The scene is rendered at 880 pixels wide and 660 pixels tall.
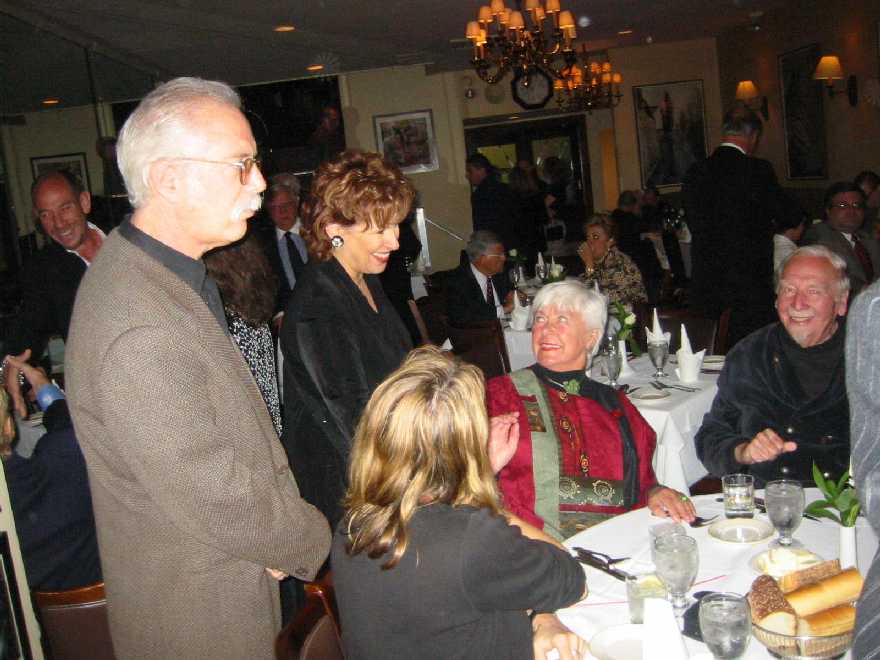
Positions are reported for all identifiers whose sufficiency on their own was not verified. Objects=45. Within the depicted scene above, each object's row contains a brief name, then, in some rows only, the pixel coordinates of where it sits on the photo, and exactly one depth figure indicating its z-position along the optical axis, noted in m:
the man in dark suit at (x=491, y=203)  8.54
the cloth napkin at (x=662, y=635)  1.24
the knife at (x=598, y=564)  1.73
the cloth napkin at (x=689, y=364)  3.54
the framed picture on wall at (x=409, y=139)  11.13
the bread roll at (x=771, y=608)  1.35
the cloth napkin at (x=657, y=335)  3.68
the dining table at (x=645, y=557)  1.60
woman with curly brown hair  2.15
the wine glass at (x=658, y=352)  3.65
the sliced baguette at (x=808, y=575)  1.45
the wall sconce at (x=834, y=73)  8.70
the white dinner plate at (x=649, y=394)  3.37
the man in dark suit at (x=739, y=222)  4.71
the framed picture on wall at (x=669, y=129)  12.80
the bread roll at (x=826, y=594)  1.37
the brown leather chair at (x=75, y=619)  1.75
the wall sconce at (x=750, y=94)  11.41
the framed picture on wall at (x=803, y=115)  9.70
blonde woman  1.36
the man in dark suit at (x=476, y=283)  5.90
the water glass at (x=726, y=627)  1.33
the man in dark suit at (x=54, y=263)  3.58
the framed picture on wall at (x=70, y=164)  7.28
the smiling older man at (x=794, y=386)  2.52
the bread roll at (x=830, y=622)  1.33
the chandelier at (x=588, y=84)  9.94
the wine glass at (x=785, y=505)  1.74
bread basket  1.31
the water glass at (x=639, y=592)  1.56
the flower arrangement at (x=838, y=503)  1.53
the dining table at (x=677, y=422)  3.20
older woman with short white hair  2.26
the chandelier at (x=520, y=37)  6.18
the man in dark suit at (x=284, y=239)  5.46
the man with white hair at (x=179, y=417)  1.37
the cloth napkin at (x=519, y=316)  5.58
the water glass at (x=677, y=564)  1.55
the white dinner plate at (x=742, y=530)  1.85
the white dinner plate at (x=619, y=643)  1.45
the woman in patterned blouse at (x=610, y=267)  5.58
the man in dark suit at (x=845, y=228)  5.68
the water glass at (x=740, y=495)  1.95
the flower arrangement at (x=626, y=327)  3.91
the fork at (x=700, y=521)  1.96
